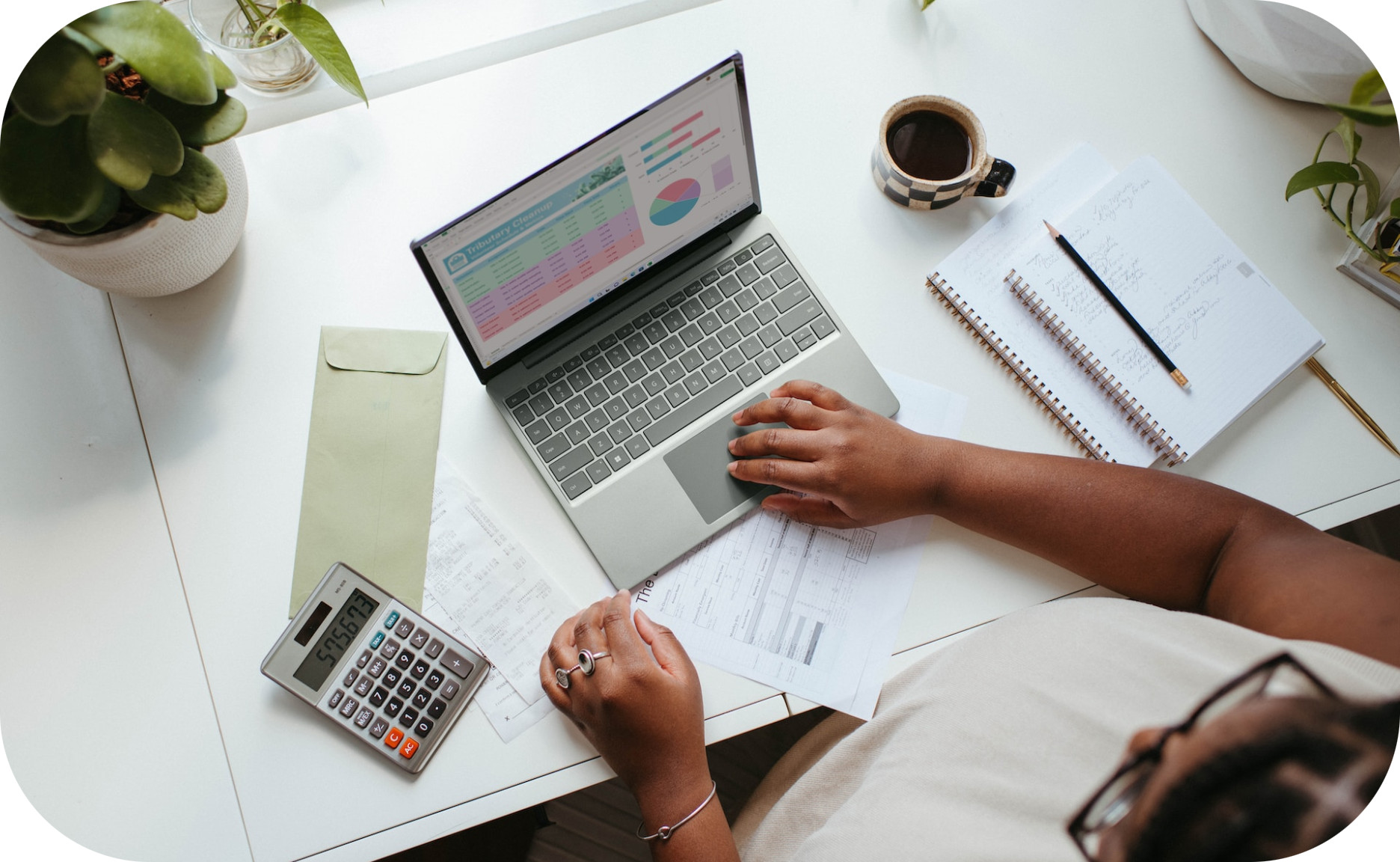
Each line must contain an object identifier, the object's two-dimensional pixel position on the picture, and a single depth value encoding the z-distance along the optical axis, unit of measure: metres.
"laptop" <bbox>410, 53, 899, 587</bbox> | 0.69
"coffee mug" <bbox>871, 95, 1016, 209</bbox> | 0.84
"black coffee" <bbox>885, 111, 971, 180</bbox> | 0.86
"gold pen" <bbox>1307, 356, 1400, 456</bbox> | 0.83
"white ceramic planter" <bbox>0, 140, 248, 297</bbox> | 0.66
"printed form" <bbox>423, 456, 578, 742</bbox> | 0.75
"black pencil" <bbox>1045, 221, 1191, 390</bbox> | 0.83
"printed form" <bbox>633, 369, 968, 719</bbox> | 0.76
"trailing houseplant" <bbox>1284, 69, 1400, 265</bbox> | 0.82
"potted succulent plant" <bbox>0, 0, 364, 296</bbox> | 0.54
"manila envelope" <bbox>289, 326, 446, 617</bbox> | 0.76
